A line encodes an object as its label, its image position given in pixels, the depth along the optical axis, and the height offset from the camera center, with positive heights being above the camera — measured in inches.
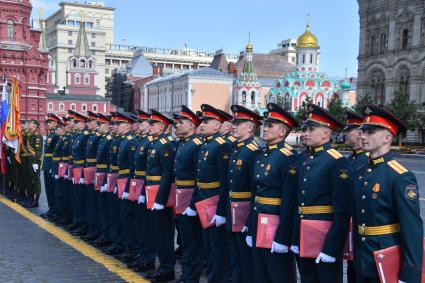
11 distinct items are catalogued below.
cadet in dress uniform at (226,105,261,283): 203.8 -25.5
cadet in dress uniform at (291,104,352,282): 161.8 -23.5
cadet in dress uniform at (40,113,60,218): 405.7 -44.0
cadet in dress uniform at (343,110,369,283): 207.3 -8.8
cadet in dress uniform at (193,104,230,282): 216.2 -32.1
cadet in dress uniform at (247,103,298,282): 179.3 -27.3
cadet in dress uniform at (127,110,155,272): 266.2 -57.0
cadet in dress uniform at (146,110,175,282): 251.6 -43.4
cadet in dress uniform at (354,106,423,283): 137.9 -23.1
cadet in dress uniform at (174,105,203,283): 231.3 -31.3
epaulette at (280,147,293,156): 187.3 -11.8
